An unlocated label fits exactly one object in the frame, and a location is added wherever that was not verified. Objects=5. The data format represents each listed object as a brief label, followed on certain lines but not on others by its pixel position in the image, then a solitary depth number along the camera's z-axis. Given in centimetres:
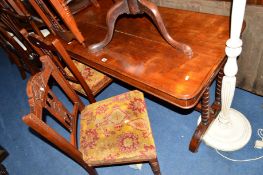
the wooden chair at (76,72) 145
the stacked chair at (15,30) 186
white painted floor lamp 148
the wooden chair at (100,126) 127
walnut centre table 117
